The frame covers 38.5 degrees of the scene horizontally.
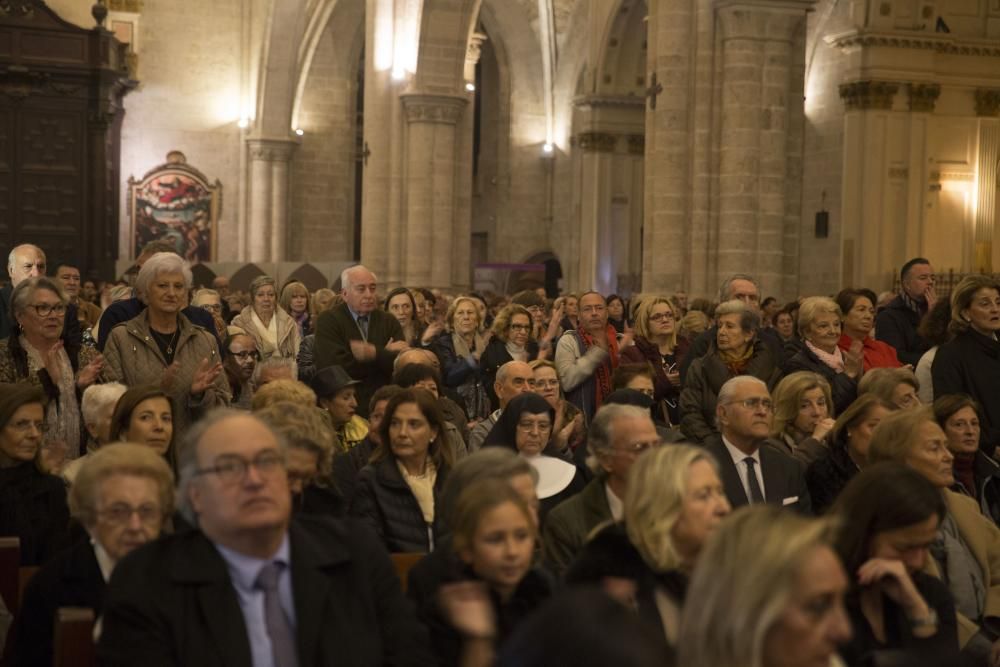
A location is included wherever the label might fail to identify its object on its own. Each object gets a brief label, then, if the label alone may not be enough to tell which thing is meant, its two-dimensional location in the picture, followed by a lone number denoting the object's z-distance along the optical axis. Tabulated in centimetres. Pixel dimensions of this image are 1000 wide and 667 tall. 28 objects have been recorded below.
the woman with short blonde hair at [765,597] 258
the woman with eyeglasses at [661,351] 912
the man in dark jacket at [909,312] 982
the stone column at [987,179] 2217
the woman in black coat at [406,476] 580
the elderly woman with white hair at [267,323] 1112
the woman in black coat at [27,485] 558
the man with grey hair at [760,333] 880
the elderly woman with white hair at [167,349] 716
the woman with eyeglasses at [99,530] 413
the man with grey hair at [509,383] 777
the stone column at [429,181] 2275
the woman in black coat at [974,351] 769
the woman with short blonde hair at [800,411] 718
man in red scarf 919
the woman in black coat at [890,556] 420
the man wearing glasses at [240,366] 889
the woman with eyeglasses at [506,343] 1018
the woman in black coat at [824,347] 853
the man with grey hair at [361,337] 909
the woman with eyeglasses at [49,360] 711
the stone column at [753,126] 1455
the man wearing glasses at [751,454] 632
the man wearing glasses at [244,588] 343
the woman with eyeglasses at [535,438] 641
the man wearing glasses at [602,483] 512
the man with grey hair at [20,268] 868
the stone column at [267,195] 3159
